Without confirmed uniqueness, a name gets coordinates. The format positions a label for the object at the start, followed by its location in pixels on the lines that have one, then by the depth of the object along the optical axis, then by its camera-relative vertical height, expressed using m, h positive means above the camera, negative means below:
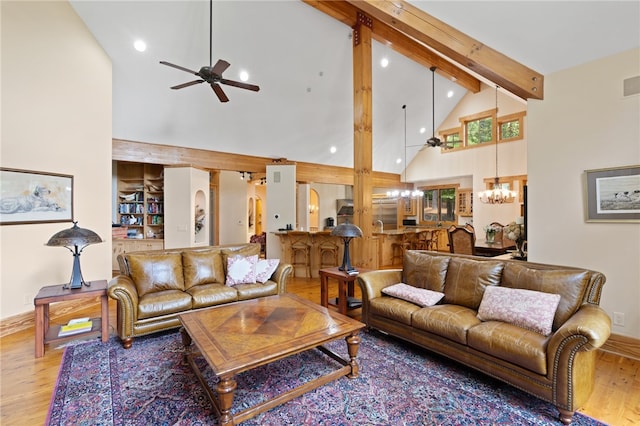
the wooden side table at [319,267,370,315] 3.62 -0.93
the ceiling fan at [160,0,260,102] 3.54 +1.74
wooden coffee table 1.82 -0.88
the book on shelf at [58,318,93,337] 3.04 -1.15
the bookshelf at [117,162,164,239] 7.02 +0.43
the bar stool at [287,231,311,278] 6.27 -0.74
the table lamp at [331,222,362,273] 3.67 -0.23
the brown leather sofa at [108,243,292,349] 2.97 -0.82
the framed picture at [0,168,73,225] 3.36 +0.26
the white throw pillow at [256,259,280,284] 3.90 -0.71
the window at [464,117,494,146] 8.29 +2.41
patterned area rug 1.93 -1.31
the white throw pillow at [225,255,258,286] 3.76 -0.70
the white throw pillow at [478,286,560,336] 2.17 -0.74
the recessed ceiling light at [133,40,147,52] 4.52 +2.66
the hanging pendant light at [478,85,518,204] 6.73 +0.42
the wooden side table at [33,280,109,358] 2.79 -0.88
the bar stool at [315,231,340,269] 6.06 -0.68
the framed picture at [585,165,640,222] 2.74 +0.18
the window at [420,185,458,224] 9.66 +0.34
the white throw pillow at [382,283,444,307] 2.91 -0.82
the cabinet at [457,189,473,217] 9.07 +0.37
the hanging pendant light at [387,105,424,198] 9.09 +0.69
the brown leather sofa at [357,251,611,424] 1.86 -0.88
